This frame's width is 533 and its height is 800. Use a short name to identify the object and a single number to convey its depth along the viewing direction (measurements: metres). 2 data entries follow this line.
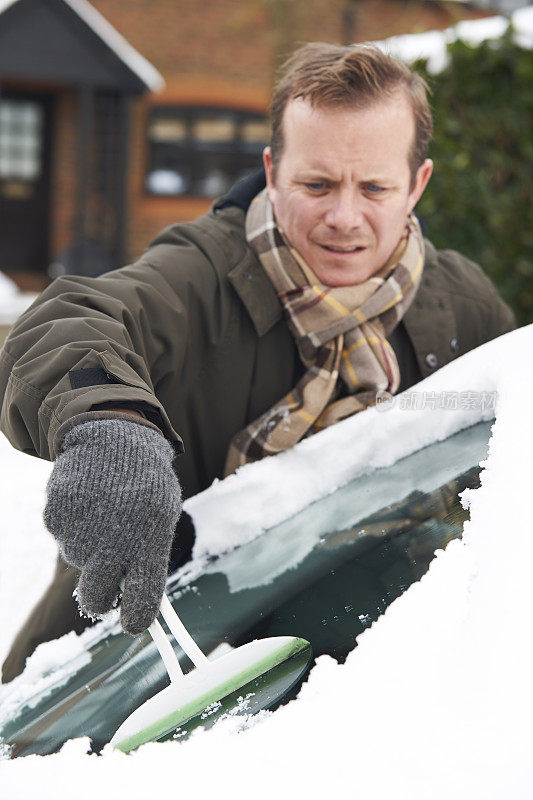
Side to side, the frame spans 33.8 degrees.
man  1.66
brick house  10.40
